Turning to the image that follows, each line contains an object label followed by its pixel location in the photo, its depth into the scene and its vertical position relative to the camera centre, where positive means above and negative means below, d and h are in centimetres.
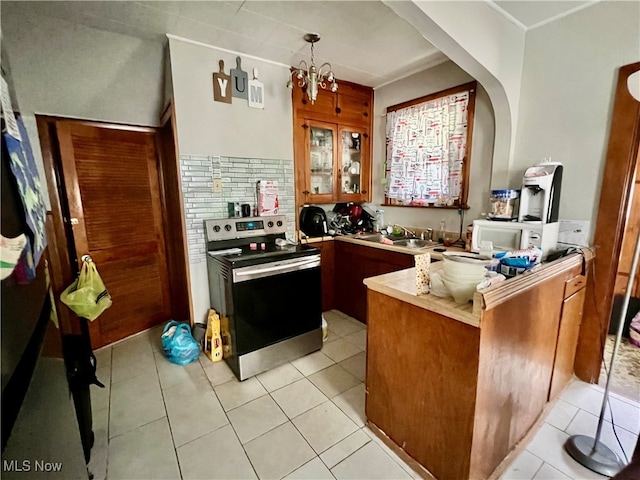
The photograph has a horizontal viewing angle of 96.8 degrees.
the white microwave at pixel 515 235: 177 -28
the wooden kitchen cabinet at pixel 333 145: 287 +54
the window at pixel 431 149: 253 +43
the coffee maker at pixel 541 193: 179 -1
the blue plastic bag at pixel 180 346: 222 -116
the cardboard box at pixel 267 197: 255 -1
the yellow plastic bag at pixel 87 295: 203 -69
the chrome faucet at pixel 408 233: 301 -41
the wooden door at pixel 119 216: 223 -16
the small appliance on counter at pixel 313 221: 294 -26
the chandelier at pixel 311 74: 218 +106
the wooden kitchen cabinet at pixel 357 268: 247 -71
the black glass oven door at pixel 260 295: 199 -73
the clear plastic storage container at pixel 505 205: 199 -9
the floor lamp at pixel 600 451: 134 -129
